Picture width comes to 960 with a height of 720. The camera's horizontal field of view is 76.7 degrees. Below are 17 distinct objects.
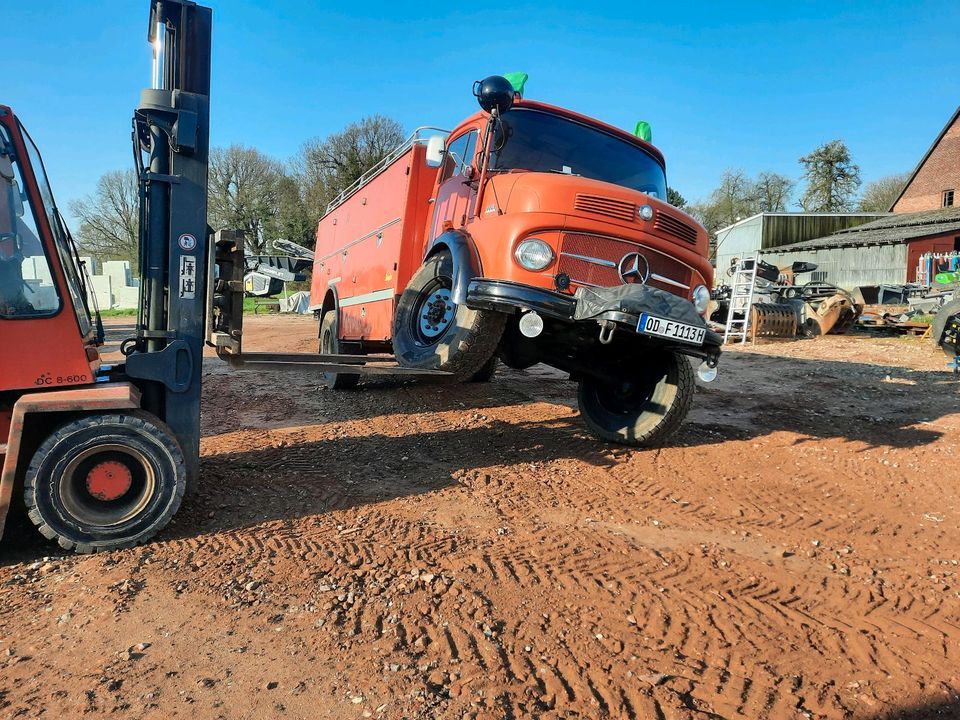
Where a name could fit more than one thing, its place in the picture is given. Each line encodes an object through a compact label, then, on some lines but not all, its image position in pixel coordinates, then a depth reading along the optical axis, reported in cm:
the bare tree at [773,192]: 5381
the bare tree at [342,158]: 3488
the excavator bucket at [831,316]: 1559
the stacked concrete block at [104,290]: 3225
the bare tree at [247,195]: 3734
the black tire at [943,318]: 1089
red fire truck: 438
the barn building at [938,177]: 3566
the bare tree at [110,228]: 3959
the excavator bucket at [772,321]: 1510
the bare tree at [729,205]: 5378
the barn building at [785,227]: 3738
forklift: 329
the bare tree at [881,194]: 4962
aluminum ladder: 1484
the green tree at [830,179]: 4731
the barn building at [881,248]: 2673
